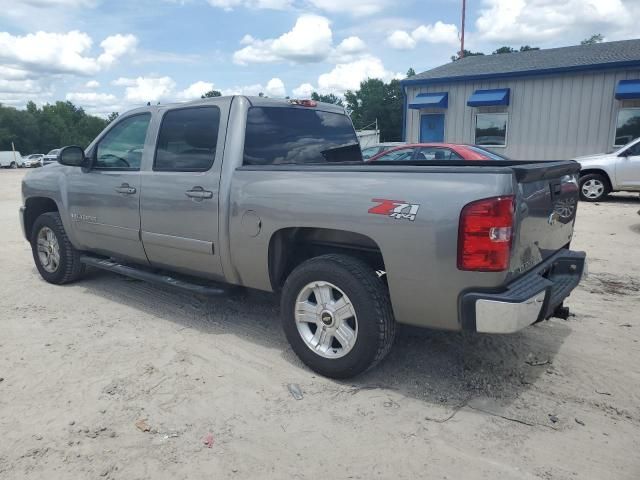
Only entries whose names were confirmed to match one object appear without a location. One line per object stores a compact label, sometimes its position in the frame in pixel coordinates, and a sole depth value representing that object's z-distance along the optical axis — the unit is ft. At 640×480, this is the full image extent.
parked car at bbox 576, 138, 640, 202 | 40.01
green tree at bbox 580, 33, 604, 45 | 211.08
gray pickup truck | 9.57
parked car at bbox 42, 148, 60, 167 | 135.54
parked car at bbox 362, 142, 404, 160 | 39.70
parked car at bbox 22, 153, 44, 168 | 168.96
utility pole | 95.96
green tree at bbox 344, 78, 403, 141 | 205.57
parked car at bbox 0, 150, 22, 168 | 173.99
